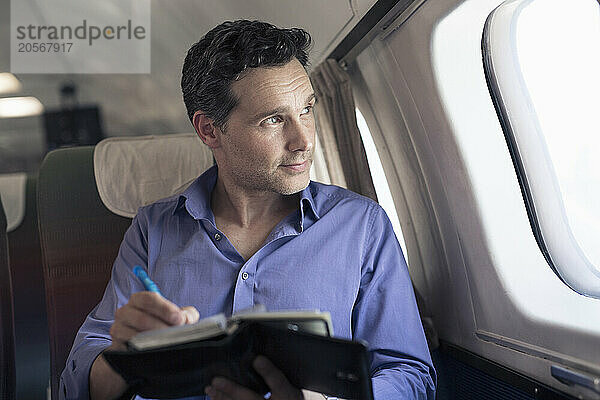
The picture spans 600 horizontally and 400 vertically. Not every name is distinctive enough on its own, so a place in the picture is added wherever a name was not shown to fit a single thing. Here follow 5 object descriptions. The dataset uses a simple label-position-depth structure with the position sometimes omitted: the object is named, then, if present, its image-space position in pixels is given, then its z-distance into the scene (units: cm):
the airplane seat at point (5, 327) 204
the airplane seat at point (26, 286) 209
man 168
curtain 220
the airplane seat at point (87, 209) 208
